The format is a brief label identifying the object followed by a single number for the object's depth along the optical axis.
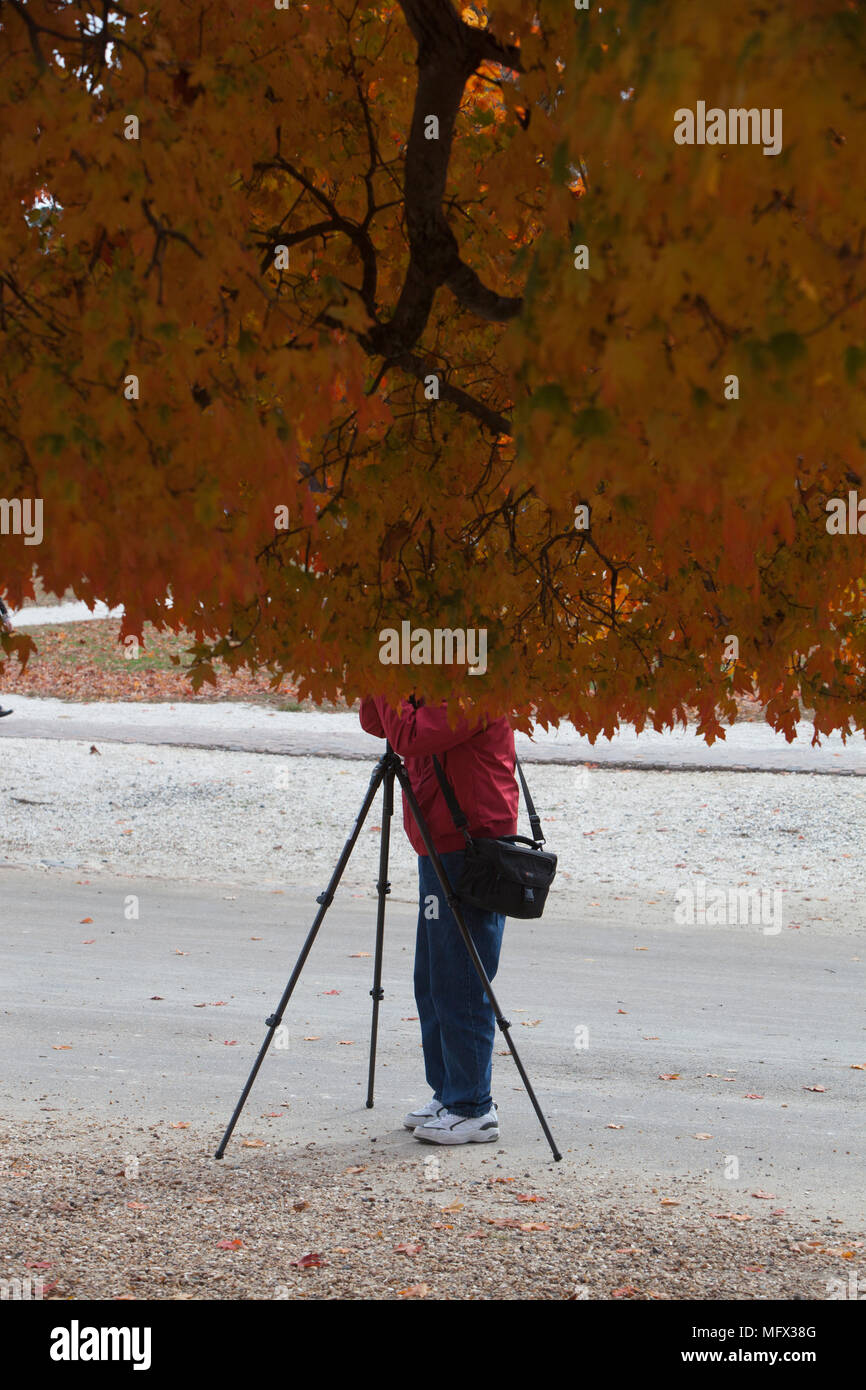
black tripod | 9.95
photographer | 10.47
